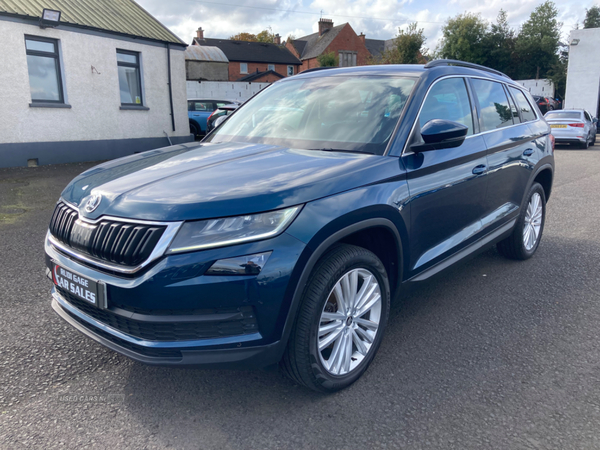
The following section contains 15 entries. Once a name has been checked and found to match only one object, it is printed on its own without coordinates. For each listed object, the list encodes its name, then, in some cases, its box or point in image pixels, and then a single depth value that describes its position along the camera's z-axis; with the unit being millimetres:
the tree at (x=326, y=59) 56969
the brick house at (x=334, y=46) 64869
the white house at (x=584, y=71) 28562
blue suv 2197
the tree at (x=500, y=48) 54594
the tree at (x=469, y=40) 54375
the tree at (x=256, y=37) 77312
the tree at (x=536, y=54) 53750
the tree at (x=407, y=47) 44094
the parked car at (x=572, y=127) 17625
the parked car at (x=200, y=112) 18484
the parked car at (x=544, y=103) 32006
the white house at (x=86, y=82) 11133
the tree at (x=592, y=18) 63594
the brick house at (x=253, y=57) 59031
